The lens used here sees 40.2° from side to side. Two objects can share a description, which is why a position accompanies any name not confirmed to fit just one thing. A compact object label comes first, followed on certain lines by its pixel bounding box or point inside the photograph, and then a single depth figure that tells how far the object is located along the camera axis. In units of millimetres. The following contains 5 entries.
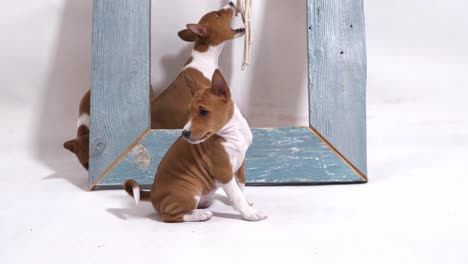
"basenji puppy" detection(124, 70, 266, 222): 1318
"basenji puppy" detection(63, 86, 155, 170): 1761
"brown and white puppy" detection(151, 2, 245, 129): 1712
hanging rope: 1729
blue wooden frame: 1669
